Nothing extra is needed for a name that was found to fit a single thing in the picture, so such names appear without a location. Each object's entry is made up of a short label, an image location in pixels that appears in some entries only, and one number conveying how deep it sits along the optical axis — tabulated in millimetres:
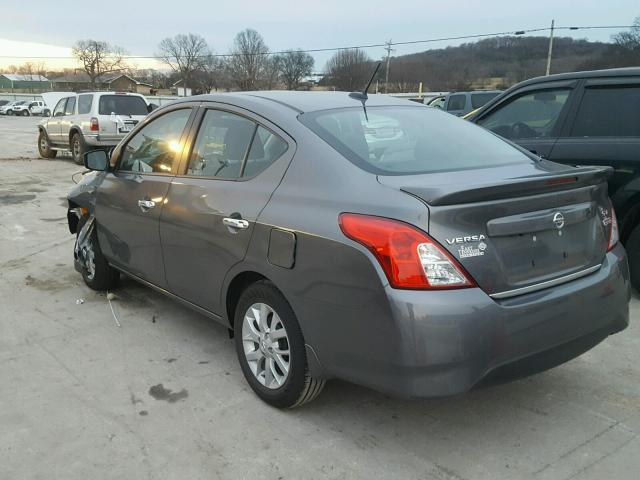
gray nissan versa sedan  2303
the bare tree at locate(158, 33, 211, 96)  72256
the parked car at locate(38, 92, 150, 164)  14062
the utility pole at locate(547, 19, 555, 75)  44447
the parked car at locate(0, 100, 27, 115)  53812
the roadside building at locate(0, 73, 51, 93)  88000
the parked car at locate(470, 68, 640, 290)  4543
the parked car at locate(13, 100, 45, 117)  53656
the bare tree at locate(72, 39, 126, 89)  85125
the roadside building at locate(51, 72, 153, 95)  85812
